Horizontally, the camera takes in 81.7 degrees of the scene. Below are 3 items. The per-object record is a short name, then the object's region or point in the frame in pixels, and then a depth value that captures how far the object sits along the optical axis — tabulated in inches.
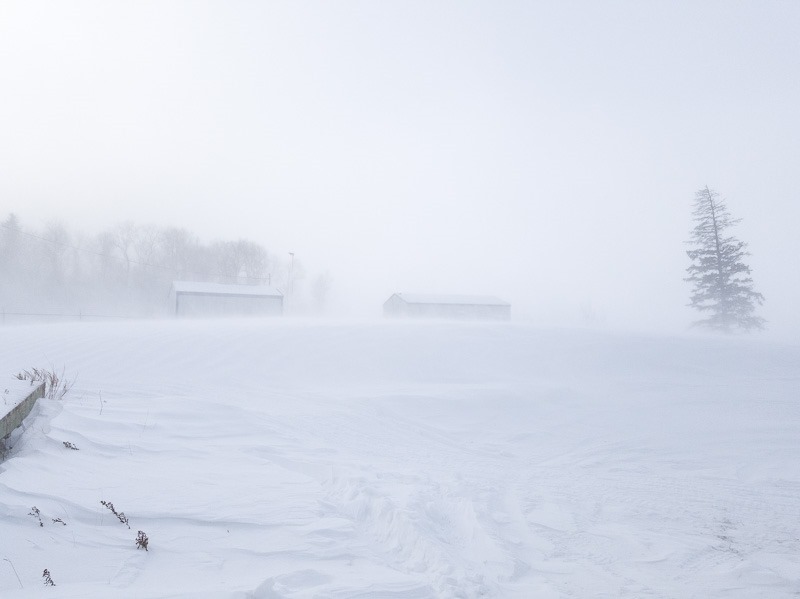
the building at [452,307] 1332.4
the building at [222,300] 1164.5
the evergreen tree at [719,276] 1062.4
